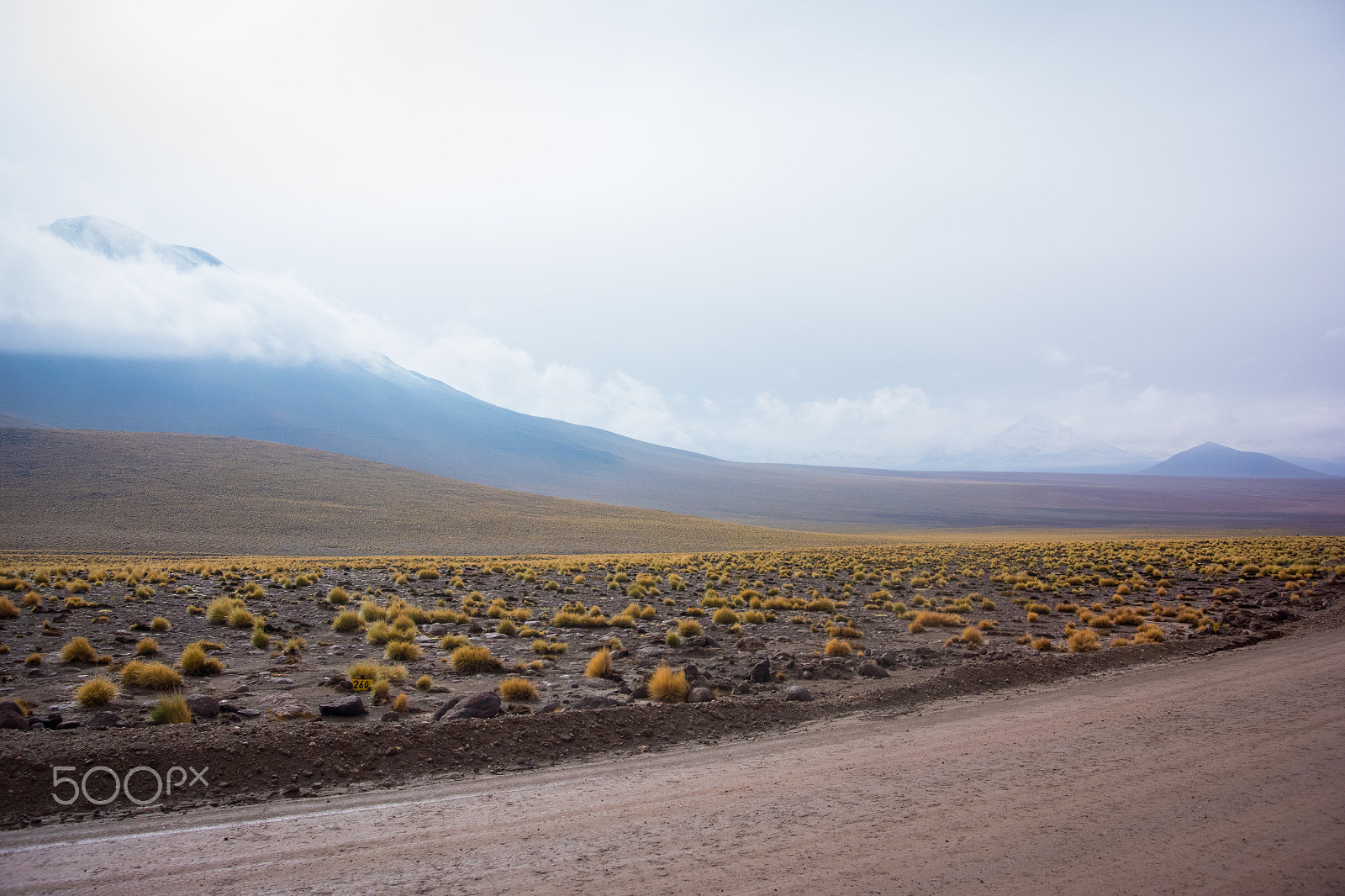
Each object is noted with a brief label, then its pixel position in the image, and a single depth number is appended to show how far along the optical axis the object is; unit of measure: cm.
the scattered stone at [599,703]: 913
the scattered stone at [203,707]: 812
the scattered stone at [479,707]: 836
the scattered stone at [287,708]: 848
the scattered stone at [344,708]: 852
